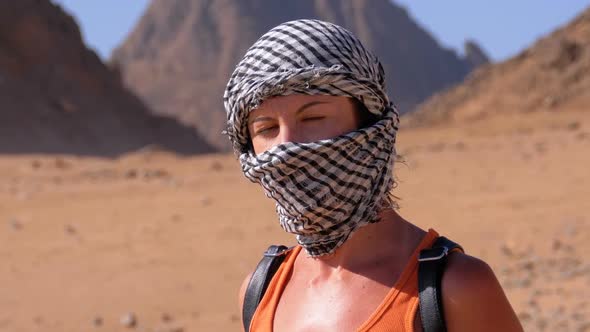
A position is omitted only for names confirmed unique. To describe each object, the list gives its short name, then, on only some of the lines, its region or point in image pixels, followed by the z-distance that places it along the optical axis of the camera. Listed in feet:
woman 6.70
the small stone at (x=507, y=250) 30.22
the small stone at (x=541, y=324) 21.68
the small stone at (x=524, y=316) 22.47
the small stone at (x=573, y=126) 78.59
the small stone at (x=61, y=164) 74.18
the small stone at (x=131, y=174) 60.34
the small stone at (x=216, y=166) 63.39
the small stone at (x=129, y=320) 24.75
